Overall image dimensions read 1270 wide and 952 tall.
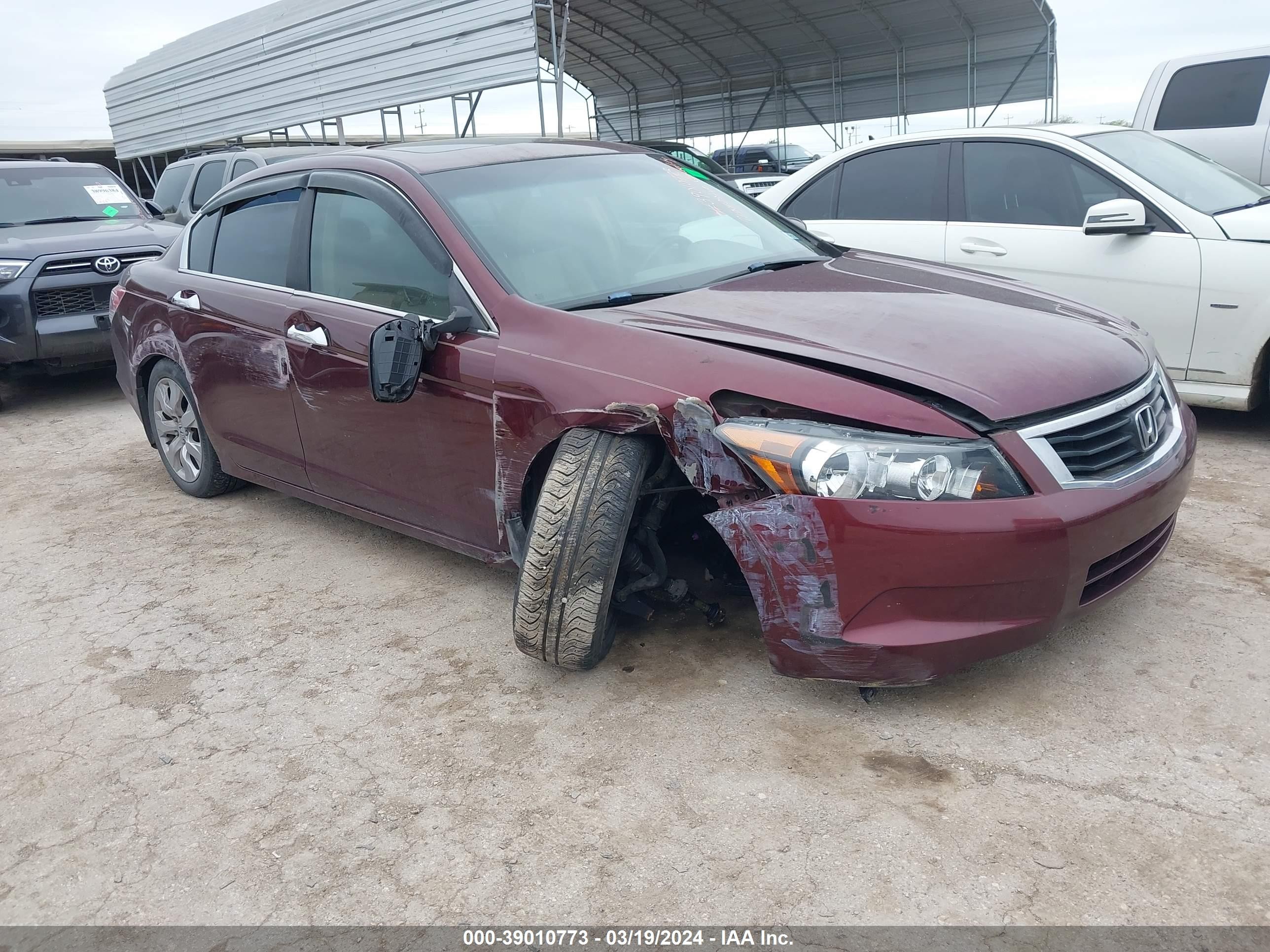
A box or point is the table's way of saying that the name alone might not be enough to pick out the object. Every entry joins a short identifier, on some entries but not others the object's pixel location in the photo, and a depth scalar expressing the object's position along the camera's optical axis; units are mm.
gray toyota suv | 7148
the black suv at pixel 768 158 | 20594
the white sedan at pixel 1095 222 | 4668
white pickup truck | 7590
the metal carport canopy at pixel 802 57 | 16750
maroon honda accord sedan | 2496
